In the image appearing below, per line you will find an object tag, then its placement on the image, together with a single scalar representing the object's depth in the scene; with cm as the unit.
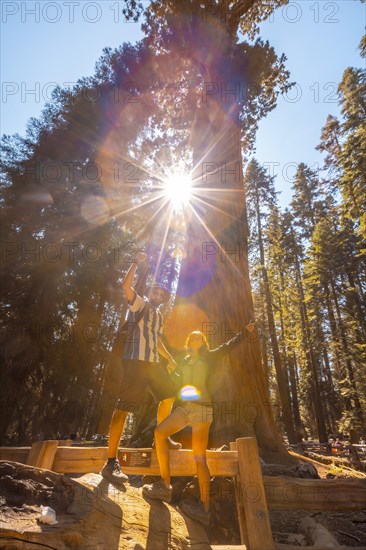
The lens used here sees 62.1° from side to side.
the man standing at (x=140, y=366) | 351
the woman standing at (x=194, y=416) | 302
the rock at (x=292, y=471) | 443
